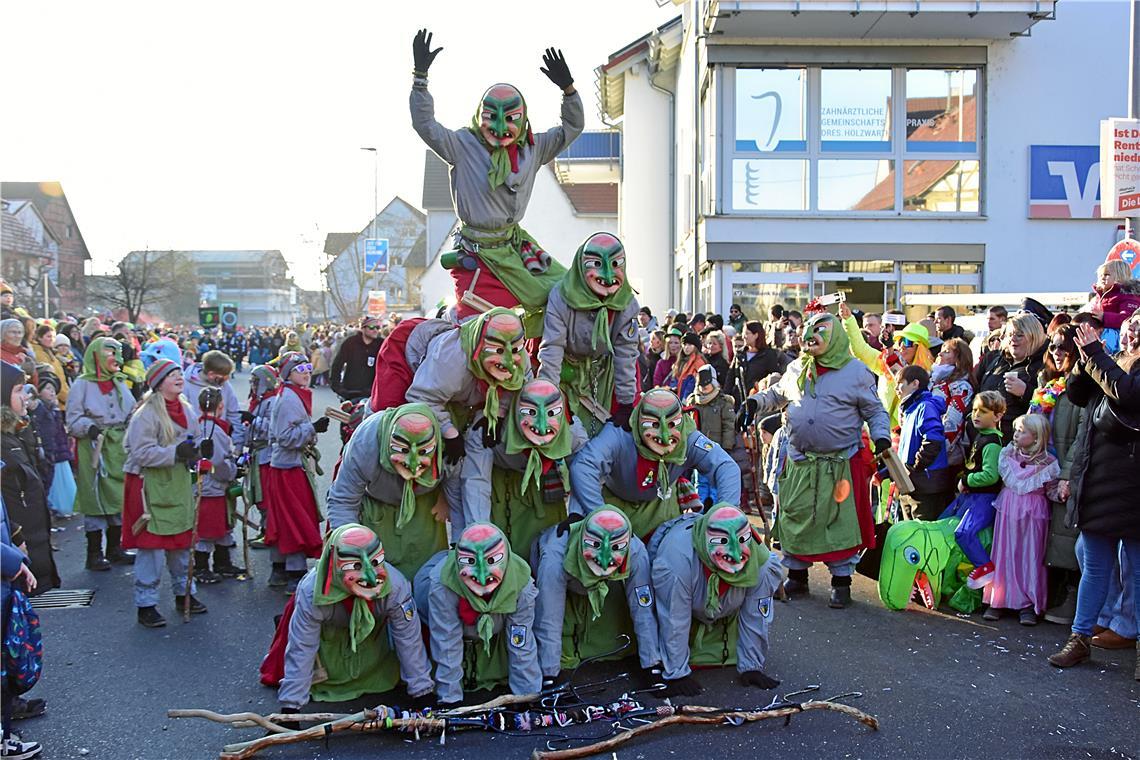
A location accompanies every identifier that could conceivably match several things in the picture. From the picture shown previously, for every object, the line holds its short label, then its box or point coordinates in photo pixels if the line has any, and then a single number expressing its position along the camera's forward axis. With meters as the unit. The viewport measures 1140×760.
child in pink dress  6.14
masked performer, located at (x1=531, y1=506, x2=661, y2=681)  4.99
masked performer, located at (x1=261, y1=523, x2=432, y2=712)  4.62
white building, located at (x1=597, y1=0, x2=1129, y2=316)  15.88
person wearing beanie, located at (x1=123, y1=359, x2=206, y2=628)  6.32
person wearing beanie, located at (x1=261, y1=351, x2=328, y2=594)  7.09
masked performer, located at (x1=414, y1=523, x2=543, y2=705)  4.75
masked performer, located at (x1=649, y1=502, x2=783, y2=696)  5.06
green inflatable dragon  6.48
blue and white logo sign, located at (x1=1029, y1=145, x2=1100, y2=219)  16.17
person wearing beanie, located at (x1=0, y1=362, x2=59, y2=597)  6.07
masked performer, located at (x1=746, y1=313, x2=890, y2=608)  6.50
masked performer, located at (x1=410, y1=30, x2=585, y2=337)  6.36
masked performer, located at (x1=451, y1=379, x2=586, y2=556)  5.27
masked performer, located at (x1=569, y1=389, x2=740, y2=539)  5.43
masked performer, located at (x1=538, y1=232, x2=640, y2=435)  5.83
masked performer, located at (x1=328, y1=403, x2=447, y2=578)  5.04
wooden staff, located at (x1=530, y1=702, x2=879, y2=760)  4.48
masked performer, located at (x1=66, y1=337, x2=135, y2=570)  7.99
